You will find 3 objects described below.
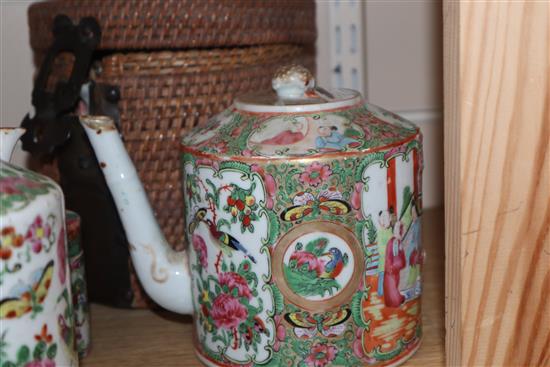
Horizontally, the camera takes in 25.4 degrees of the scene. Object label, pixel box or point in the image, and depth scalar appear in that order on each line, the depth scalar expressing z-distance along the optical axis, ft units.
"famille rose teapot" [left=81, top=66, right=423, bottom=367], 1.83
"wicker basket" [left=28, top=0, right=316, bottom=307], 2.10
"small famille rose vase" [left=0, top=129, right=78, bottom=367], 1.62
